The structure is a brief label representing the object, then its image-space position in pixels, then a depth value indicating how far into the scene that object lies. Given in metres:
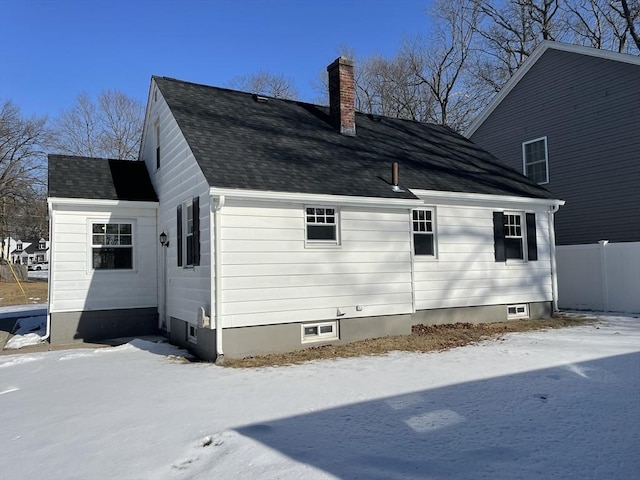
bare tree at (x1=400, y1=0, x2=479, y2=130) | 32.94
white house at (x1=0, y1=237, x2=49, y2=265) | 80.75
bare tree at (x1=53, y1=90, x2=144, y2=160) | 42.28
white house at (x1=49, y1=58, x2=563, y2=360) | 8.86
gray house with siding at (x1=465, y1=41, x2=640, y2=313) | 14.47
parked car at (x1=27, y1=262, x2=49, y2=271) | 65.50
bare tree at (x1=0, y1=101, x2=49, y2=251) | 37.12
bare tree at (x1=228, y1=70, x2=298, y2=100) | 40.34
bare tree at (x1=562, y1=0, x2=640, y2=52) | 25.17
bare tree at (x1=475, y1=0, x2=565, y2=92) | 28.83
